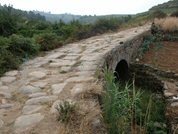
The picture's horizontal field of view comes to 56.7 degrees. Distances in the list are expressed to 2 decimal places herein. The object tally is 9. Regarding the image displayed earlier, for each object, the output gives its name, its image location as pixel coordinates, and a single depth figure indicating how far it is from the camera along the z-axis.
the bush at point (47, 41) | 4.05
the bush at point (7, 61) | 2.92
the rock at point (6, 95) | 2.23
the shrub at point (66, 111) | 1.78
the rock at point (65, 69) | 2.86
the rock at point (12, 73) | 2.80
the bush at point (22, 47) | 3.46
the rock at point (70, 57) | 3.37
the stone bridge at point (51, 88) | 1.80
